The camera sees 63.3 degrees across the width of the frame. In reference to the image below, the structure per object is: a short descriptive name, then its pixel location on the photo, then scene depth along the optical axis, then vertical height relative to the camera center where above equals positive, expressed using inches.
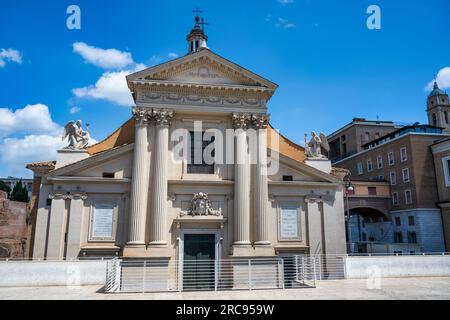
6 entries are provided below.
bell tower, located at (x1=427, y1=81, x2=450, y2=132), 3031.5 +1073.5
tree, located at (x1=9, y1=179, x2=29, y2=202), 2586.1 +311.4
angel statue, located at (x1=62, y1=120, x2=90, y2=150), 921.6 +254.8
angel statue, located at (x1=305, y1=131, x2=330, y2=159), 1008.2 +253.9
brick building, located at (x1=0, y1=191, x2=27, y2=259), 1365.7 +41.5
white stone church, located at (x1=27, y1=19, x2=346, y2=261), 822.5 +121.6
